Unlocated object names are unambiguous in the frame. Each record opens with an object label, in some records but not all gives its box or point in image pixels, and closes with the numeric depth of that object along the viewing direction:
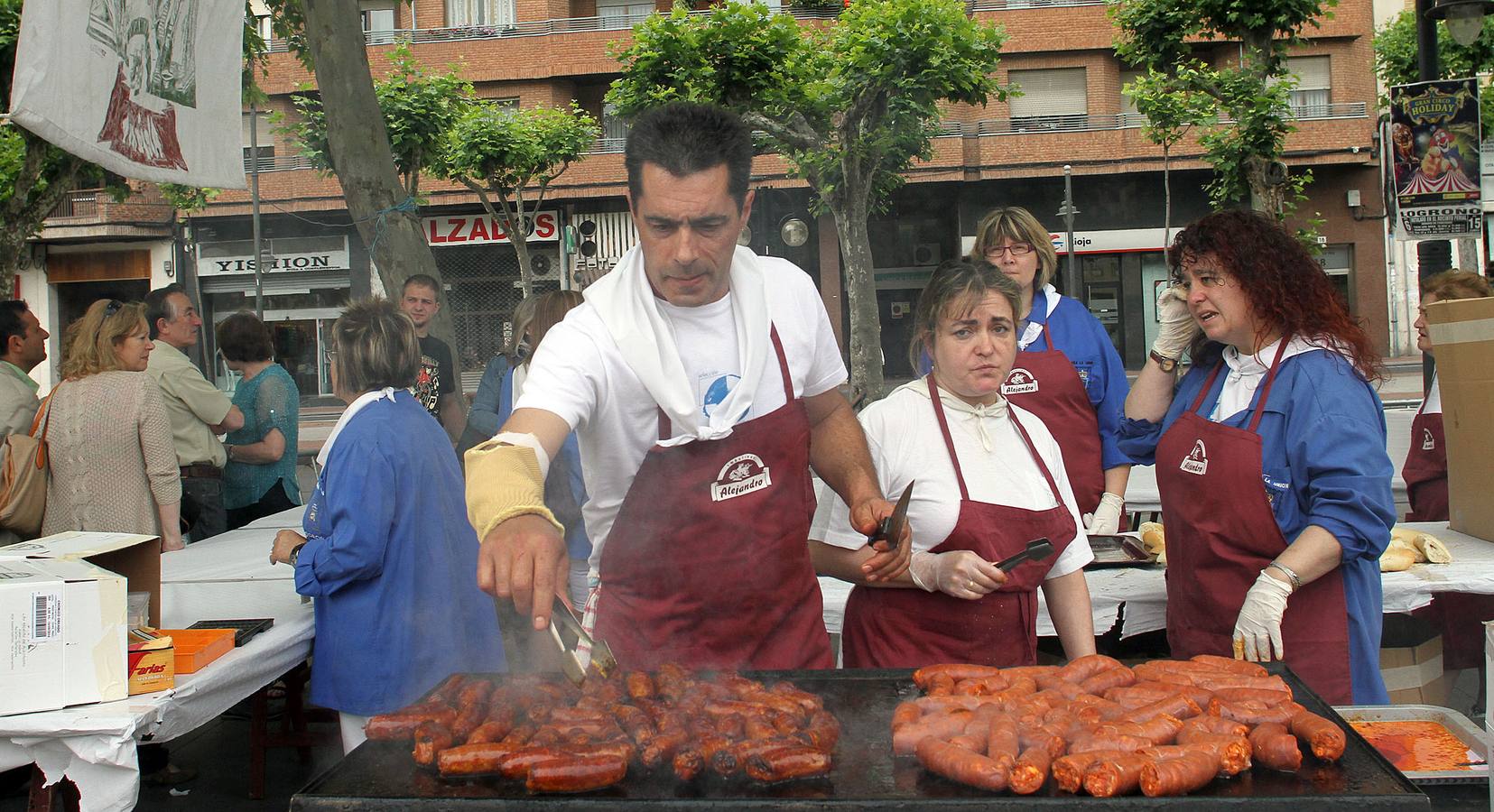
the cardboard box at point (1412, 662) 3.47
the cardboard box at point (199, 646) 2.94
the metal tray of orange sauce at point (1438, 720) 2.06
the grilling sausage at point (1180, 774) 1.65
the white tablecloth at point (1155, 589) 3.42
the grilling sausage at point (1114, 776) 1.65
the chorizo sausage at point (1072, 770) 1.69
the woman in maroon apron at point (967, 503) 2.66
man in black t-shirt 5.85
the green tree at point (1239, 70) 13.89
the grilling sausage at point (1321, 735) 1.77
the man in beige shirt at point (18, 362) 4.98
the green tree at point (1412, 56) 16.59
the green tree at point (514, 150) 20.77
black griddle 1.62
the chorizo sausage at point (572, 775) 1.72
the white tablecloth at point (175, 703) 2.60
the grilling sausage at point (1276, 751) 1.78
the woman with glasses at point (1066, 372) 3.99
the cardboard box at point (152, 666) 2.78
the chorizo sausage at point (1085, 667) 2.21
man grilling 2.23
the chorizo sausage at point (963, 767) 1.68
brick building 24.03
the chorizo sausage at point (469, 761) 1.82
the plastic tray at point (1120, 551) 3.71
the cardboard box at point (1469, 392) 3.49
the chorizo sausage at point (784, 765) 1.74
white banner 3.45
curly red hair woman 2.58
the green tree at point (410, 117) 18.06
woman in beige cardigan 4.37
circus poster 6.30
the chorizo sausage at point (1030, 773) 1.69
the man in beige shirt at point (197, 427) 5.18
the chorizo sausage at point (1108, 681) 2.16
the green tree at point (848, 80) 14.34
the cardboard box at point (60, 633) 2.57
